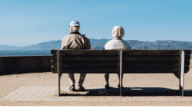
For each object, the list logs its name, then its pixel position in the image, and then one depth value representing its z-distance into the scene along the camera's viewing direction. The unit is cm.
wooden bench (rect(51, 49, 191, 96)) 406
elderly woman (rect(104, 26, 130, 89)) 484
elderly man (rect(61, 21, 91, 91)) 474
